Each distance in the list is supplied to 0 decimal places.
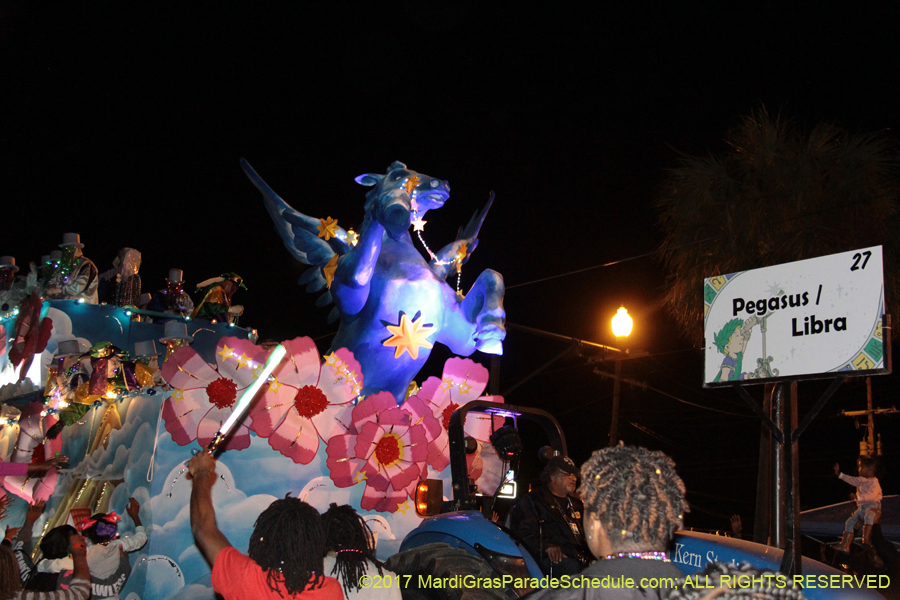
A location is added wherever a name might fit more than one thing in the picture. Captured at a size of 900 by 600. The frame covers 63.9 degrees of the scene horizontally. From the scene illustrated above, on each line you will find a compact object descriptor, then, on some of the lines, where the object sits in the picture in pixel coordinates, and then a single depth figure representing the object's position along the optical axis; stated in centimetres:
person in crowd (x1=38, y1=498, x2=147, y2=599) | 552
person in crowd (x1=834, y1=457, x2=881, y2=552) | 898
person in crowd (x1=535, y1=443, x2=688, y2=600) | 212
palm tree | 833
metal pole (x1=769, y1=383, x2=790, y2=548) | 574
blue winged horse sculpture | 824
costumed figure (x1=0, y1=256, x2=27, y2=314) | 1181
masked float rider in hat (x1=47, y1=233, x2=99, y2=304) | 1076
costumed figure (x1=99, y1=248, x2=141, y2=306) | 1111
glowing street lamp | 1191
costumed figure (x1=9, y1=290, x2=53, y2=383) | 1036
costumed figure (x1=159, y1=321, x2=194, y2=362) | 950
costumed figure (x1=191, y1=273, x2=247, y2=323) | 1126
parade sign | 444
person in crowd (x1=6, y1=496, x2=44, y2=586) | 622
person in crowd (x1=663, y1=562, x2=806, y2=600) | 201
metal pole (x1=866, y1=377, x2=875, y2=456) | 1505
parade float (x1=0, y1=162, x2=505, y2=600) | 672
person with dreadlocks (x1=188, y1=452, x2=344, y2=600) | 278
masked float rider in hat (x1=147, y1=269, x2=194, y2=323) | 1135
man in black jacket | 487
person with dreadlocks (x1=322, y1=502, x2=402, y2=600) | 306
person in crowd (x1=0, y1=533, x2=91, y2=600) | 412
